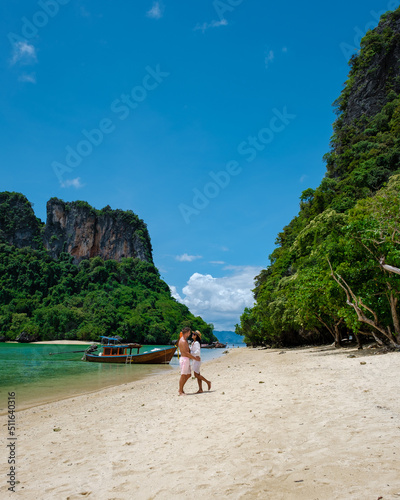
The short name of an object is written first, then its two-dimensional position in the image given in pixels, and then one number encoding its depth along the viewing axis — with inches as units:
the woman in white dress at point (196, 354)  341.7
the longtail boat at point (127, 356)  1259.2
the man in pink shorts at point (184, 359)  338.3
